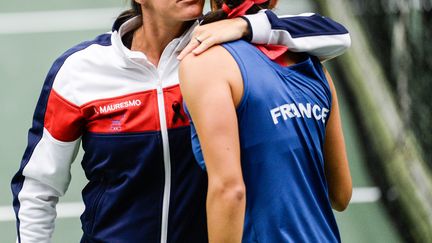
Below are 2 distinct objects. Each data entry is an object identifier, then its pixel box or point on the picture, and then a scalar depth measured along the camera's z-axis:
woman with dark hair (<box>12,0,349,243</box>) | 5.63
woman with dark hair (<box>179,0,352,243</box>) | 4.59
